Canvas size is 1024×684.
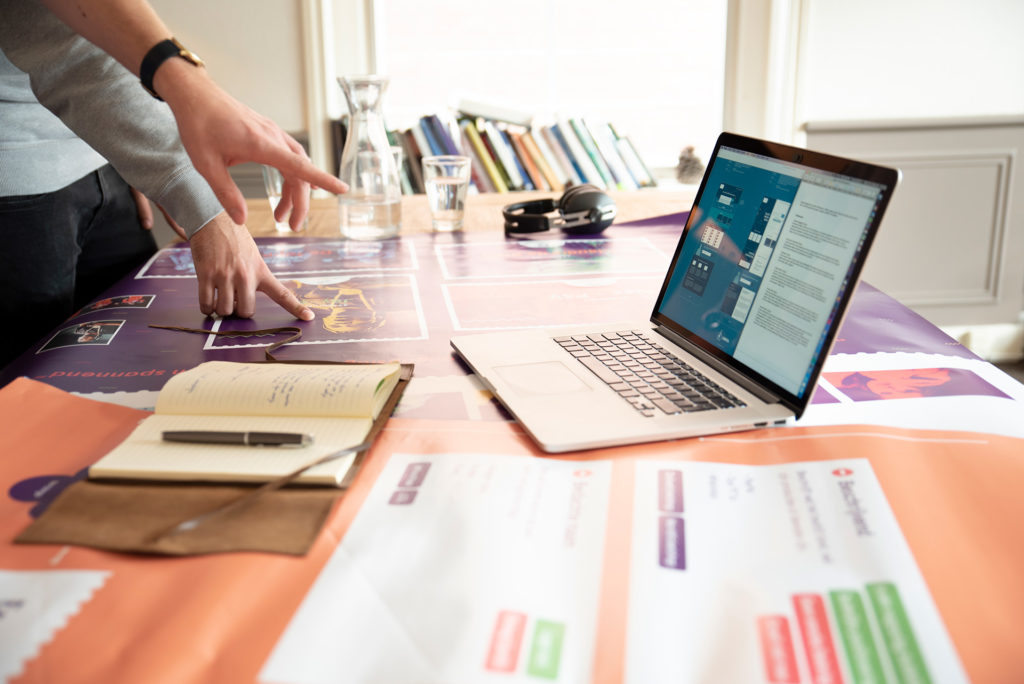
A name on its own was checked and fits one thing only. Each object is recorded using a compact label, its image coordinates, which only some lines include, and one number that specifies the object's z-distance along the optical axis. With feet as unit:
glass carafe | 4.40
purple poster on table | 2.91
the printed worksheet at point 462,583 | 1.37
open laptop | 2.16
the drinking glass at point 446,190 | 4.94
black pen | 2.05
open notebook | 1.95
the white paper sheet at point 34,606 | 1.38
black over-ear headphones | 4.86
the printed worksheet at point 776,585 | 1.39
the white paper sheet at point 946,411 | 2.23
